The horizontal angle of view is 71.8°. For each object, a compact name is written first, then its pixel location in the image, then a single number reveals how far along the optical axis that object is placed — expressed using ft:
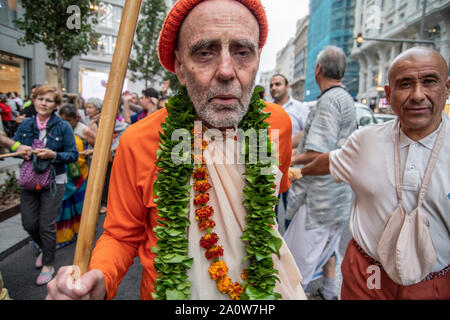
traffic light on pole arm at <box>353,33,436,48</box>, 46.35
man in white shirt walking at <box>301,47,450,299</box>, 5.26
